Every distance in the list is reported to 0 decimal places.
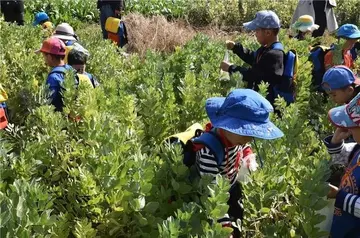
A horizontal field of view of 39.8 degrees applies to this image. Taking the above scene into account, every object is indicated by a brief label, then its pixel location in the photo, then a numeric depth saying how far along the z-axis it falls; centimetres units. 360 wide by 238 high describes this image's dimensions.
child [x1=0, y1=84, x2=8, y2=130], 322
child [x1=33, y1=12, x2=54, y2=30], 876
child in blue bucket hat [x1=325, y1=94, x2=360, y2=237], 225
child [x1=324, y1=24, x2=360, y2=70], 503
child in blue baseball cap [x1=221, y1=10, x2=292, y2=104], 404
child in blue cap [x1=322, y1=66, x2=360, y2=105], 354
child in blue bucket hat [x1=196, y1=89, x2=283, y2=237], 219
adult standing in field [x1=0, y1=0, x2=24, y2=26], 895
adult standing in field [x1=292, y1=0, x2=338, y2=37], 822
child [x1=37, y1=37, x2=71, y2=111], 387
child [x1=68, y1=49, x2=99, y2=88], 416
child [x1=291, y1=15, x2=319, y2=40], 689
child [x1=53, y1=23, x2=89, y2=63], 536
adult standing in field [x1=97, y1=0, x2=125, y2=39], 834
